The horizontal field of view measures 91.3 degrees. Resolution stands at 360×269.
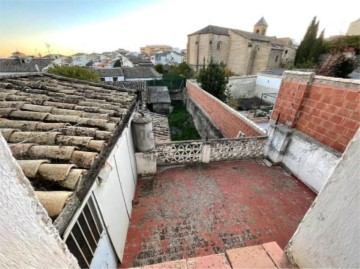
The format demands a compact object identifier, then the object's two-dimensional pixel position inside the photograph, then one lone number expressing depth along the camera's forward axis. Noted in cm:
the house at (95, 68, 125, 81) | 2967
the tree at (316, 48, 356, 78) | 1312
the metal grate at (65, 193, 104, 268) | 209
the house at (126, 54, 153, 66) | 4683
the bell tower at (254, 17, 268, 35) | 4416
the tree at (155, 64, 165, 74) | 4109
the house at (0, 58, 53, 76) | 2626
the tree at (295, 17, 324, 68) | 3155
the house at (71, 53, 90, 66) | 5994
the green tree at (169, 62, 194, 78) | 3171
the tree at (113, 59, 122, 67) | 5026
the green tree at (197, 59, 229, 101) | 1597
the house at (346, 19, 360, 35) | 4350
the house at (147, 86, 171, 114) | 1959
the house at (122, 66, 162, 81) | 2952
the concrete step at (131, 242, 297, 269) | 122
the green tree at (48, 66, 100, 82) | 1602
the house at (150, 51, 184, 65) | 6625
